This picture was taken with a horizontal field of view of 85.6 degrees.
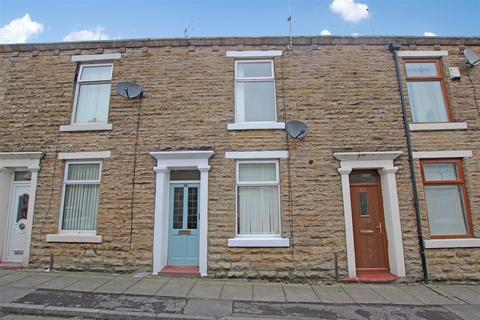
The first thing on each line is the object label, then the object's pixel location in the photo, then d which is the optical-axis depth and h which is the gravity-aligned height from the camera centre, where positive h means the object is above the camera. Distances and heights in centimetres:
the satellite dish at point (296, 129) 688 +212
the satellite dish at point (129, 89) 720 +335
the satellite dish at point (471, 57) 722 +415
